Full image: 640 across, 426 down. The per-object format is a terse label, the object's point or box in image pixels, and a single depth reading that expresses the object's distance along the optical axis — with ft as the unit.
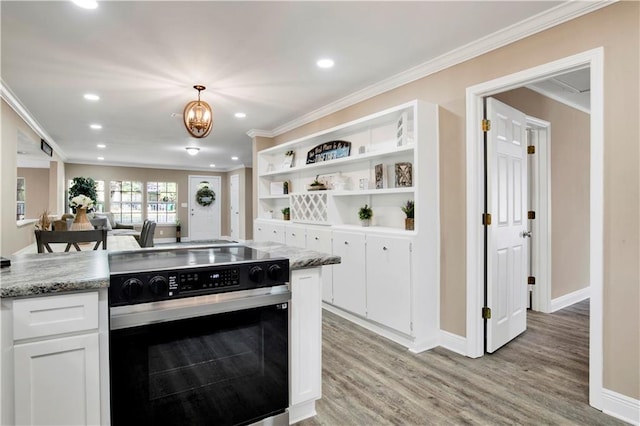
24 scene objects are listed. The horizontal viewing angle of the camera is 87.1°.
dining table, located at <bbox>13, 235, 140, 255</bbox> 11.44
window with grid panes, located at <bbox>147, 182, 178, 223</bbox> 34.71
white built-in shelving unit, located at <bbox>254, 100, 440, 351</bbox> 9.32
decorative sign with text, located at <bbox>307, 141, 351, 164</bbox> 13.31
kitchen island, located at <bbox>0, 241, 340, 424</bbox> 3.92
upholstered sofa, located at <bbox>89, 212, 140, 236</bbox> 22.22
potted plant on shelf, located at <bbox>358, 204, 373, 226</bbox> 11.89
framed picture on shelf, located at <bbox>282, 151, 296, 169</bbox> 16.53
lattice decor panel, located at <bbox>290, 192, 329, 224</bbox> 12.96
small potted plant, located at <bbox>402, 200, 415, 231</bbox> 10.02
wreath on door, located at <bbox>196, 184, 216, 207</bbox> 36.70
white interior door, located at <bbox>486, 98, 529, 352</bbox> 9.05
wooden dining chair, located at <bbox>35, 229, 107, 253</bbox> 7.85
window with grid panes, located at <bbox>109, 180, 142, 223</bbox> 32.91
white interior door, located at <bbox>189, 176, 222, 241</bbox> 36.65
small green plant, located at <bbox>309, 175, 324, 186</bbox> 13.65
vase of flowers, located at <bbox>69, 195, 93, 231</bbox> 11.40
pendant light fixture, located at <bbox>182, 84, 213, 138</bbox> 11.18
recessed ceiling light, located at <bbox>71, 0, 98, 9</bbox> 6.88
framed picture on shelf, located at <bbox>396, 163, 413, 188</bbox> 10.43
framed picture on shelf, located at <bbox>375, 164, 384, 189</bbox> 11.37
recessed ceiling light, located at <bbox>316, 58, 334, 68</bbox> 9.79
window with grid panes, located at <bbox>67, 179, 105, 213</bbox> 31.86
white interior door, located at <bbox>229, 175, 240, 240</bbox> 36.04
